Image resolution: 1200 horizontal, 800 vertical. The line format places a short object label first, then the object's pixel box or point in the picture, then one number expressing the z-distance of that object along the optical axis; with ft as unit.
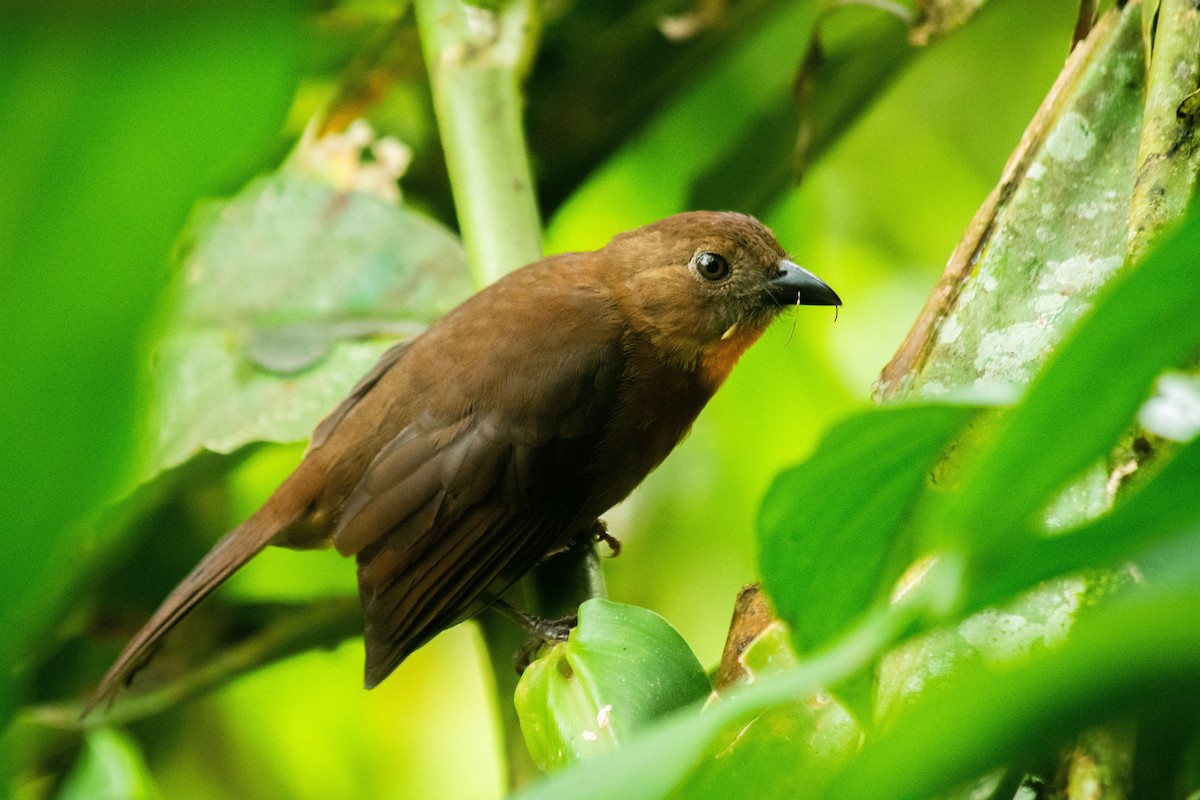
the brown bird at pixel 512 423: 13.04
